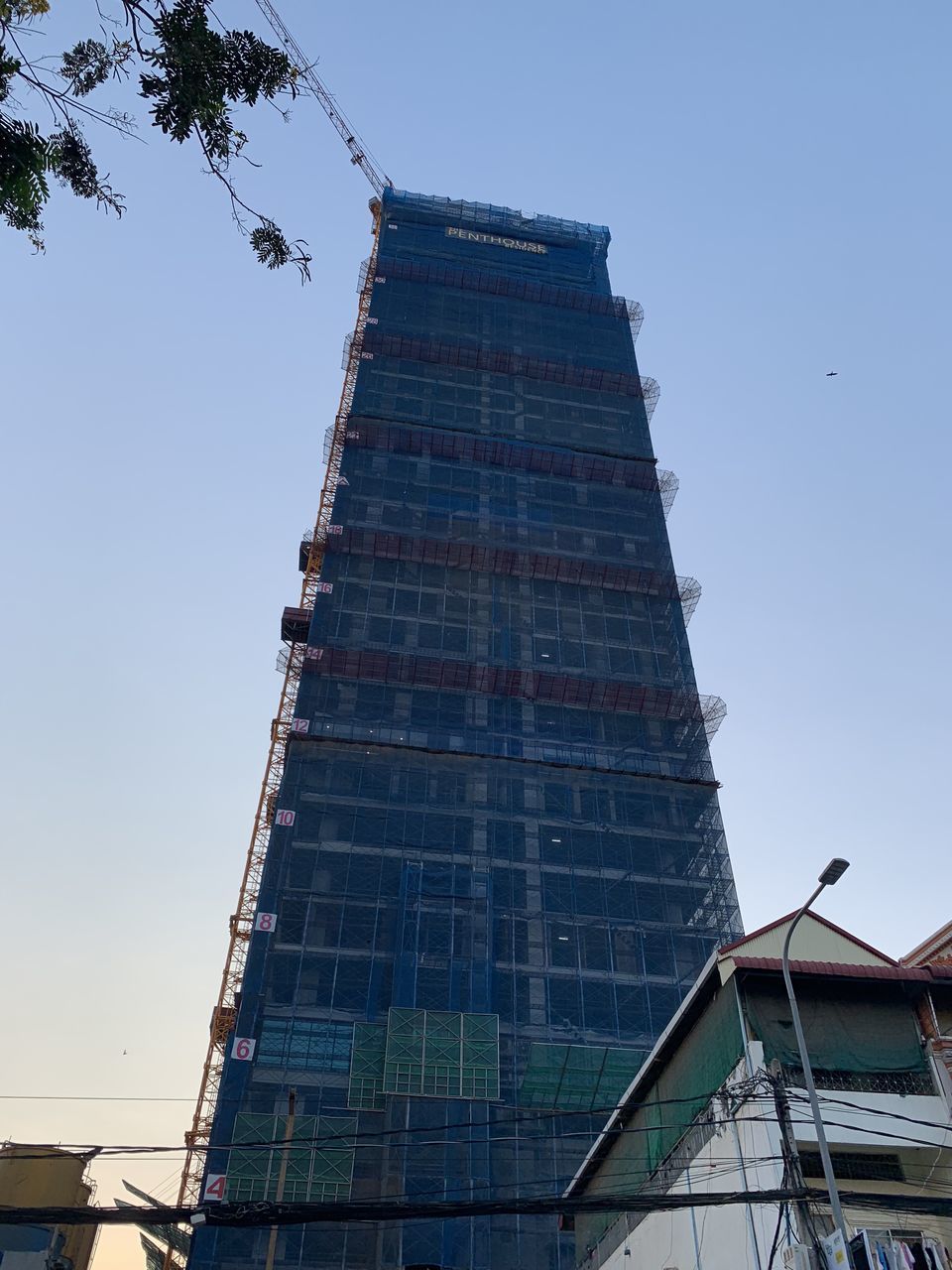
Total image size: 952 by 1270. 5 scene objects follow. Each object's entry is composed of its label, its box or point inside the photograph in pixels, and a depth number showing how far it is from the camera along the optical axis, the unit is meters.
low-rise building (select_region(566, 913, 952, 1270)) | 17.83
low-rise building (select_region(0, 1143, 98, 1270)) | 31.12
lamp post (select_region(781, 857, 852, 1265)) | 15.05
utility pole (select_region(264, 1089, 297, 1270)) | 22.74
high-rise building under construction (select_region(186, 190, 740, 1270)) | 40.06
